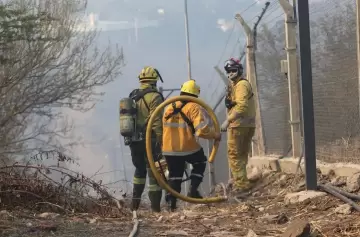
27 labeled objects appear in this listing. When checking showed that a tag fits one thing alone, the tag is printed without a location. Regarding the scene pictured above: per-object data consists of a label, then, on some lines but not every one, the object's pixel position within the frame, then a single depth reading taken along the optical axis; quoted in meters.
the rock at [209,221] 10.43
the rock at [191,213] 11.54
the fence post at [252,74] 19.25
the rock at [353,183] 11.82
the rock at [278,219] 10.02
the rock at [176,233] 9.12
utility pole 36.73
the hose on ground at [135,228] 9.02
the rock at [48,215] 10.69
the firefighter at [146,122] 14.48
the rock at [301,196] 11.51
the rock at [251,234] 8.69
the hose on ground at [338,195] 10.16
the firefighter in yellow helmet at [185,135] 13.62
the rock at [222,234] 9.05
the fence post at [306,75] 11.82
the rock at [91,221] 10.49
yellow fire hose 13.37
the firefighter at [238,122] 15.23
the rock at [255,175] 17.41
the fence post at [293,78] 16.20
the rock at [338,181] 12.66
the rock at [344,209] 10.11
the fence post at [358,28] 12.29
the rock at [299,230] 8.02
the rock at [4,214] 10.05
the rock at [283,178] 15.90
